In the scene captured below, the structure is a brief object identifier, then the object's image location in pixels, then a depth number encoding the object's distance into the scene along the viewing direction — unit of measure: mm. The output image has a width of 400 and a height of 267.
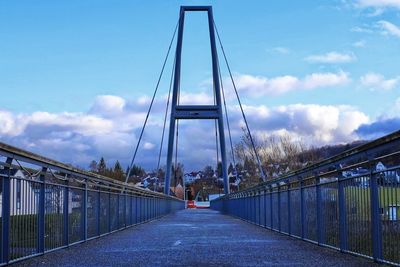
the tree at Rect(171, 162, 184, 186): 114231
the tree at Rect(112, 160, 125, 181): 148625
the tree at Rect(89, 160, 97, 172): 134062
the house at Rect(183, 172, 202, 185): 181688
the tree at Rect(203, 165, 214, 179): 151500
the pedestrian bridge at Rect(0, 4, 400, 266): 8492
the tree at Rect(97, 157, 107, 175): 135350
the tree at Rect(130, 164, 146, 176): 163988
